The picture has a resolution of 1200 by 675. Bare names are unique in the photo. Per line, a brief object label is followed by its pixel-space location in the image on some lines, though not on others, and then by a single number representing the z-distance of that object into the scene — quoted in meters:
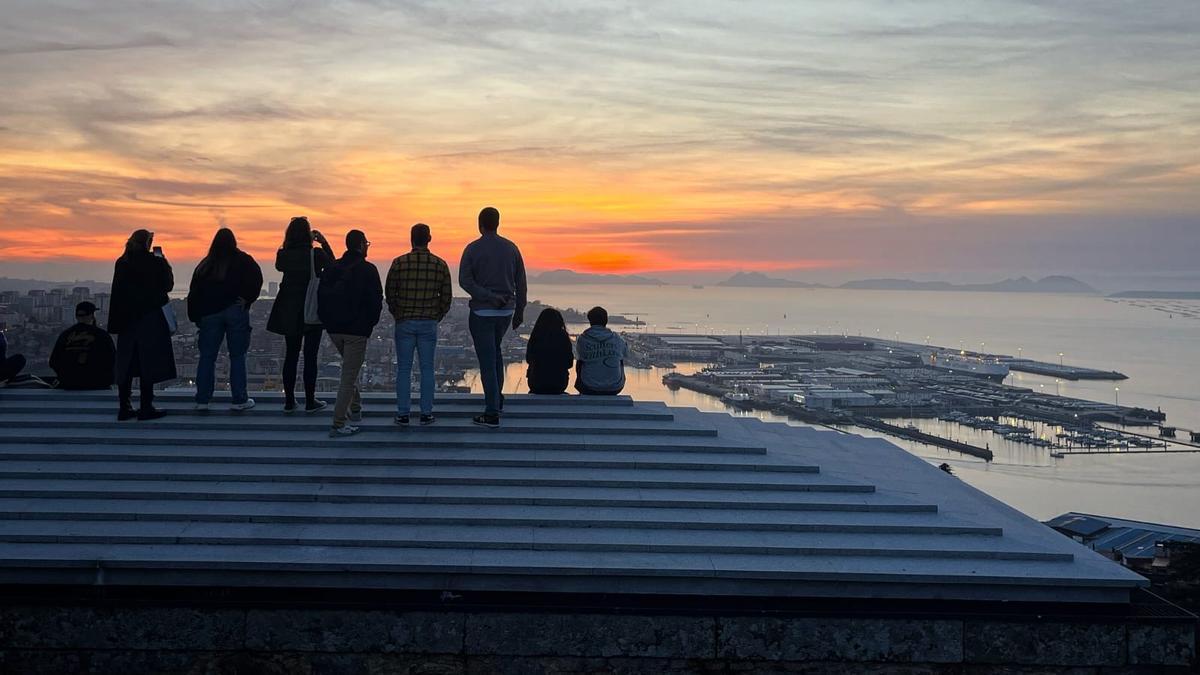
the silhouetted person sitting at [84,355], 9.92
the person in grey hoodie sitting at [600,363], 9.95
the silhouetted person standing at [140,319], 8.87
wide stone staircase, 6.55
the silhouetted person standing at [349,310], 8.62
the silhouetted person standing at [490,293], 8.89
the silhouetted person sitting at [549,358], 10.00
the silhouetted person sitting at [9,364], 10.04
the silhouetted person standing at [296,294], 9.14
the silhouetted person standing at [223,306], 9.11
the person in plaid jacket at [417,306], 8.69
